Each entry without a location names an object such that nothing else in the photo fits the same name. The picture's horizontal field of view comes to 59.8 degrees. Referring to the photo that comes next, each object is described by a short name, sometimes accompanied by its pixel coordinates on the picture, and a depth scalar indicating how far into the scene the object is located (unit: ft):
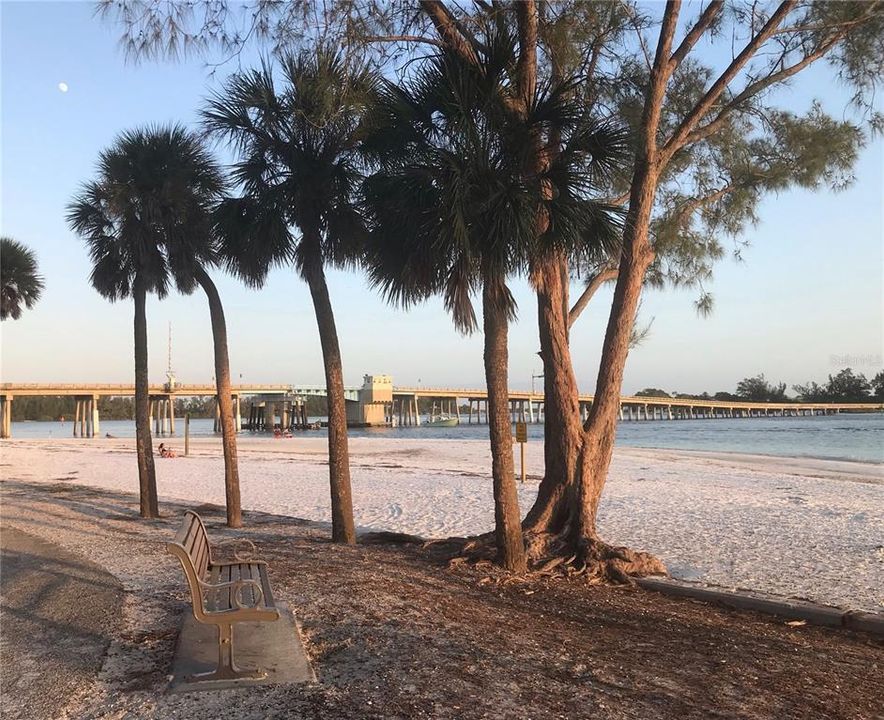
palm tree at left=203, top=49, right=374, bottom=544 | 26.78
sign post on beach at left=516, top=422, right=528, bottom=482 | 48.99
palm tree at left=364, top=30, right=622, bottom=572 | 20.98
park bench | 13.03
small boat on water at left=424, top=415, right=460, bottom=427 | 408.18
